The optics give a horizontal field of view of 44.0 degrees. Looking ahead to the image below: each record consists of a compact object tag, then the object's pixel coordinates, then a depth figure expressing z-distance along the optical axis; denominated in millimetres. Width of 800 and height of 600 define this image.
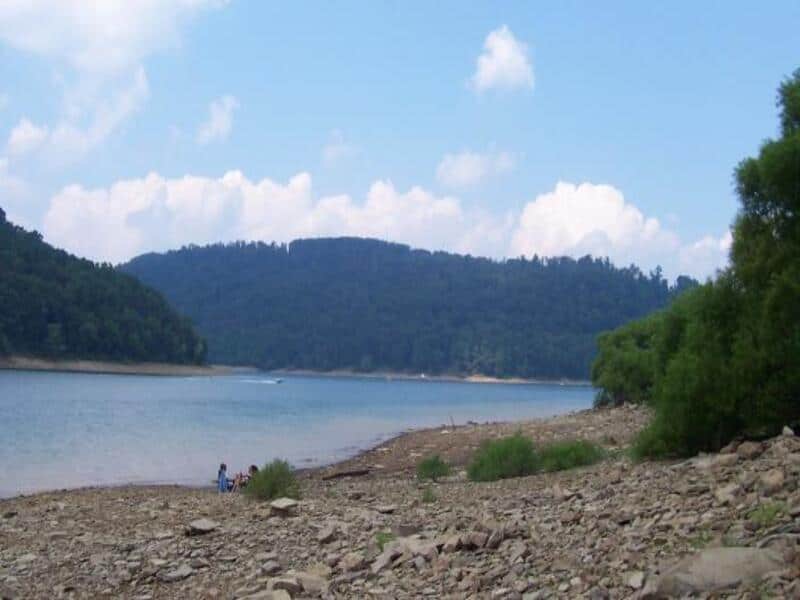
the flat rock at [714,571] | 7434
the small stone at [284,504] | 15914
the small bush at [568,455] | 20891
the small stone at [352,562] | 11166
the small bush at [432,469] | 25172
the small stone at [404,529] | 12649
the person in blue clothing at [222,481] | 28844
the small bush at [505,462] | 21625
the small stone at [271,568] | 11802
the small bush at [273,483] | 19969
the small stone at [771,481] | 10078
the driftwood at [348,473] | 32938
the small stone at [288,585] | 10328
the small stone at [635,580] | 8086
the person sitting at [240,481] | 27312
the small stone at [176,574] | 12297
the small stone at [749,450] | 12859
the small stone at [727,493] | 10344
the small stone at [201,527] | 14852
